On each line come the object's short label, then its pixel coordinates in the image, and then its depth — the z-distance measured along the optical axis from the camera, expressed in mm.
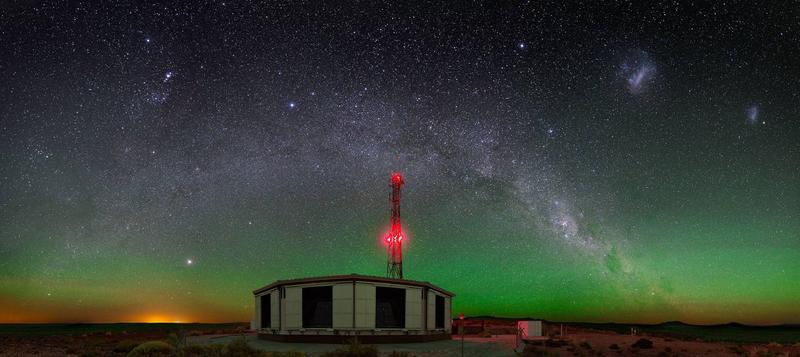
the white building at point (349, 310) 22078
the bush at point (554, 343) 25156
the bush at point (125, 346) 20438
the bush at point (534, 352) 19252
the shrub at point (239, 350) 16469
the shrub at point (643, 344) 26216
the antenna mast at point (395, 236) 31656
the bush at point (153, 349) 17484
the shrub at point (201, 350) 16584
